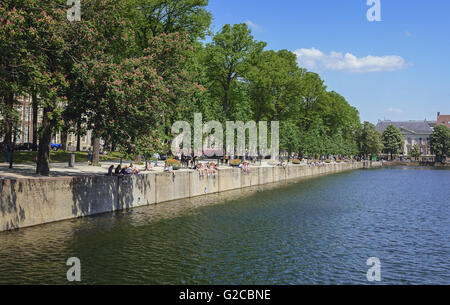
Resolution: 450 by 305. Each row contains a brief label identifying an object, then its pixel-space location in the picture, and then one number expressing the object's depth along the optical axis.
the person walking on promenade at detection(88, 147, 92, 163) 46.42
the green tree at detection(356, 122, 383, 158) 163.50
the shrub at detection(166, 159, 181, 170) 44.26
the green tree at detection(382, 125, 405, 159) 190.75
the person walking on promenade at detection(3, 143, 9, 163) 36.66
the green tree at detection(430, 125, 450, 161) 178.89
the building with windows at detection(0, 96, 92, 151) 79.75
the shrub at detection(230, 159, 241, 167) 62.56
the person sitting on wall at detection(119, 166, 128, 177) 32.47
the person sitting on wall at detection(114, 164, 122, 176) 32.19
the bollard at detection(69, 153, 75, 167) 39.66
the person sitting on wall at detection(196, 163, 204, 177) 44.60
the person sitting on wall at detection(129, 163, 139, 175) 34.53
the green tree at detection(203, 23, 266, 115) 61.59
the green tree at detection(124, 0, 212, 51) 45.81
